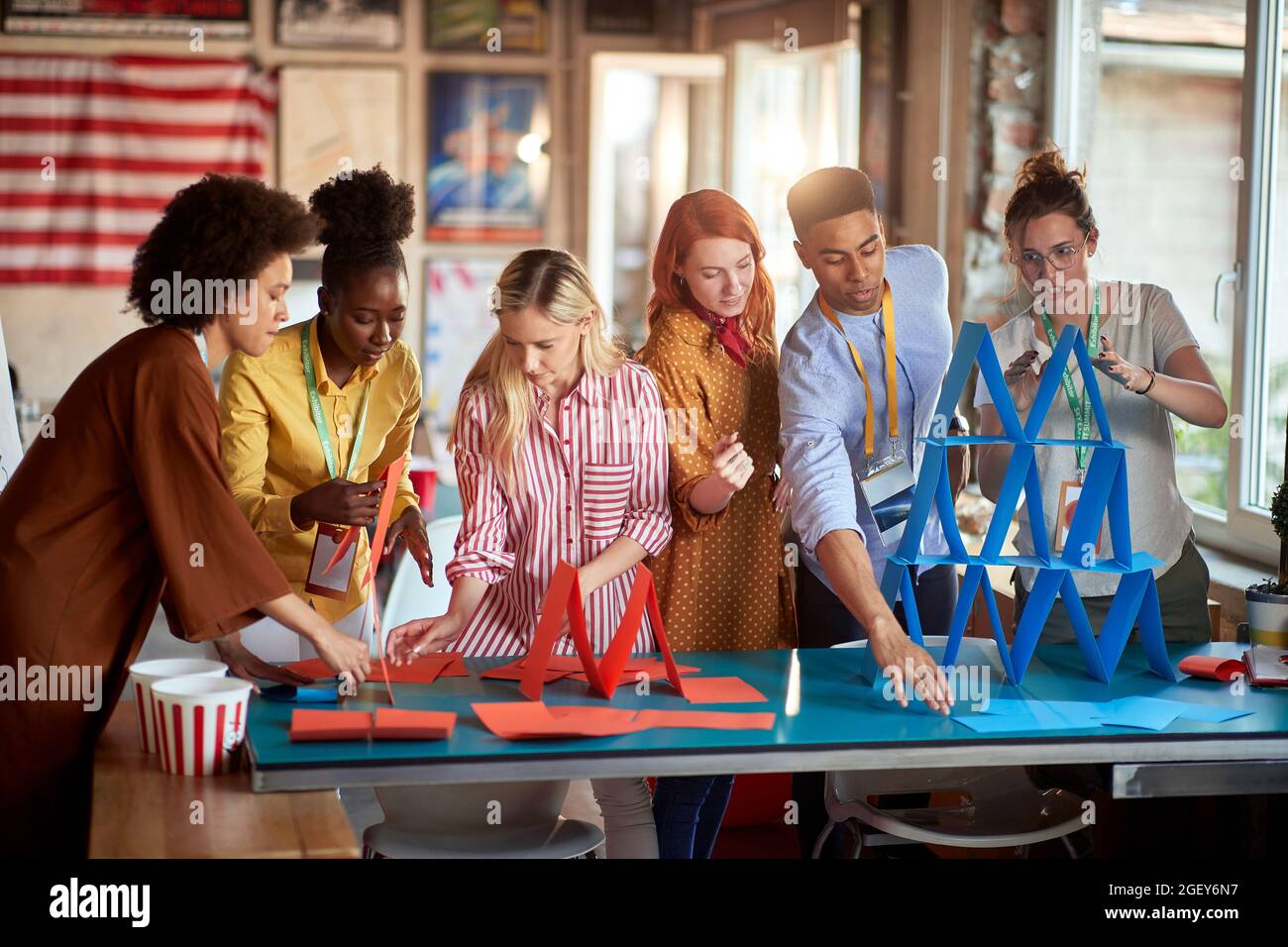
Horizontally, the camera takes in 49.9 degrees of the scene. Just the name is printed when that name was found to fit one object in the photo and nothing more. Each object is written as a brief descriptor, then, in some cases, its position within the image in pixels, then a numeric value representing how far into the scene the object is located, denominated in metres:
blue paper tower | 2.17
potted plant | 2.45
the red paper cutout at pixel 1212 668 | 2.29
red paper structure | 2.10
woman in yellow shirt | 2.55
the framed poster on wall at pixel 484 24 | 6.52
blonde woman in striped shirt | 2.37
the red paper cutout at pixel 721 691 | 2.13
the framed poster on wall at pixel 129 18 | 6.20
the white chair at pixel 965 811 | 2.36
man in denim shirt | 2.30
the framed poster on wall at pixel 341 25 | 6.42
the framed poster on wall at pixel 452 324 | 6.75
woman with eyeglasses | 2.50
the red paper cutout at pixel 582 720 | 1.93
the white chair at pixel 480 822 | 2.16
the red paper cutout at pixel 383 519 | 2.03
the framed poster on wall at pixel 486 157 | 6.61
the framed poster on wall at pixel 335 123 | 6.44
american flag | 6.23
